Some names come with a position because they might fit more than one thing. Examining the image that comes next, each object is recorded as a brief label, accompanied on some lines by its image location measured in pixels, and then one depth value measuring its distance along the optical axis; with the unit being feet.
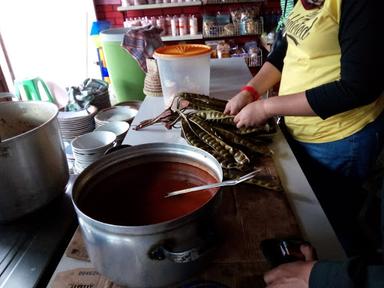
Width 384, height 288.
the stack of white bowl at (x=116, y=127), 4.19
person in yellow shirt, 2.63
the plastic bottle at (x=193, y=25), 11.15
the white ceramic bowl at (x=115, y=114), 4.74
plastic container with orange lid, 4.06
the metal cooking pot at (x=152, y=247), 1.55
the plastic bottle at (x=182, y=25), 11.14
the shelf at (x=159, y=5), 10.53
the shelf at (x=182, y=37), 11.17
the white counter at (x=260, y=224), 1.95
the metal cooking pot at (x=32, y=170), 2.27
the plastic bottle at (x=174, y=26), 11.15
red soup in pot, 1.95
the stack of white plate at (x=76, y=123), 4.97
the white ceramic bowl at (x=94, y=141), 3.66
